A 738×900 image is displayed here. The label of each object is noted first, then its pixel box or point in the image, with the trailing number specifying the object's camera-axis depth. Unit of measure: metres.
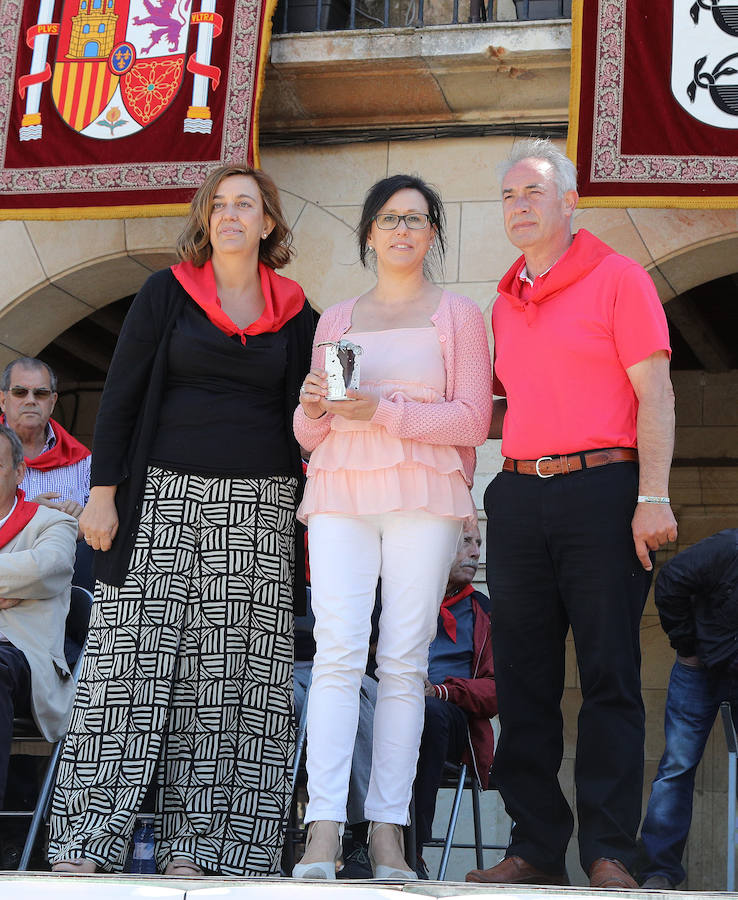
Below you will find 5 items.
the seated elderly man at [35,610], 4.43
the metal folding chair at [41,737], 4.17
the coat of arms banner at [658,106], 6.11
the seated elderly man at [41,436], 5.82
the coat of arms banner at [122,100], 6.50
